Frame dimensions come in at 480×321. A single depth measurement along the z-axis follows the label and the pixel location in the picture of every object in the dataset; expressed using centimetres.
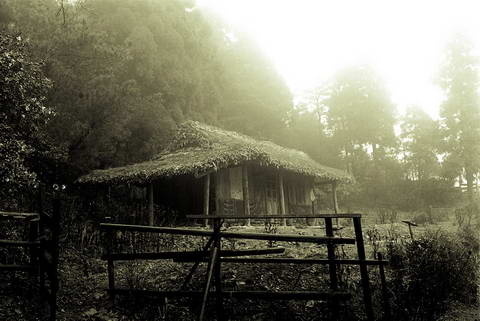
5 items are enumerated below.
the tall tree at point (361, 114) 3238
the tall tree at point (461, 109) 2531
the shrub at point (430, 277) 616
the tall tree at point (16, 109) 955
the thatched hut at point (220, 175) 1375
